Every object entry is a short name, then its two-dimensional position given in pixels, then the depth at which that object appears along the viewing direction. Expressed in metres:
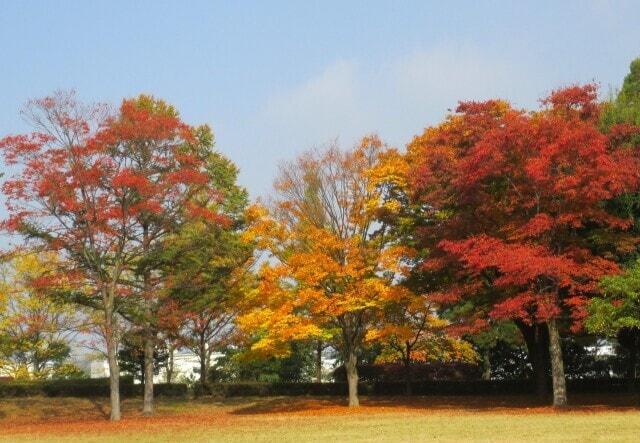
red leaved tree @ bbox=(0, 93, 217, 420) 31.55
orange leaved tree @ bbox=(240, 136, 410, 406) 34.81
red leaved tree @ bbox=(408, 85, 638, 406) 28.48
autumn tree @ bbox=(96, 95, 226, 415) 32.66
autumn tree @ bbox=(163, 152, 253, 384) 34.75
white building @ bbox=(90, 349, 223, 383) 71.62
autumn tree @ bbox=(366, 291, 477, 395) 35.75
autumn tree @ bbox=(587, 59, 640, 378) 25.79
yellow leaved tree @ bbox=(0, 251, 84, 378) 46.54
